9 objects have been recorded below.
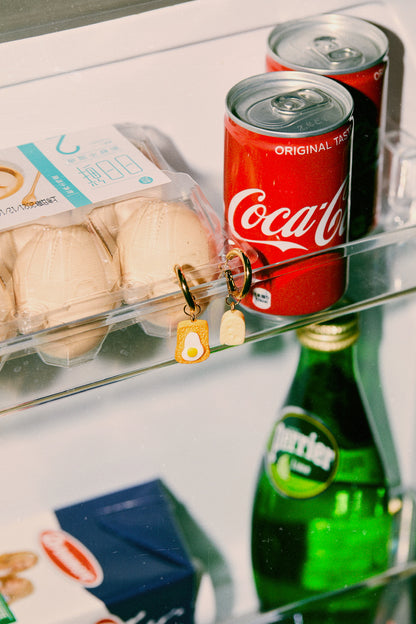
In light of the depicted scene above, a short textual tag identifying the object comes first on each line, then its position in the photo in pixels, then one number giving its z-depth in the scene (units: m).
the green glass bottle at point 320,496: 0.78
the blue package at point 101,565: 0.72
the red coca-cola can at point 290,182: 0.59
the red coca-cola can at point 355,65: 0.63
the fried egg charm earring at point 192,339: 0.59
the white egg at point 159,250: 0.59
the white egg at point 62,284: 0.58
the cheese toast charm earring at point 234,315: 0.59
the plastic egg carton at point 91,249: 0.58
